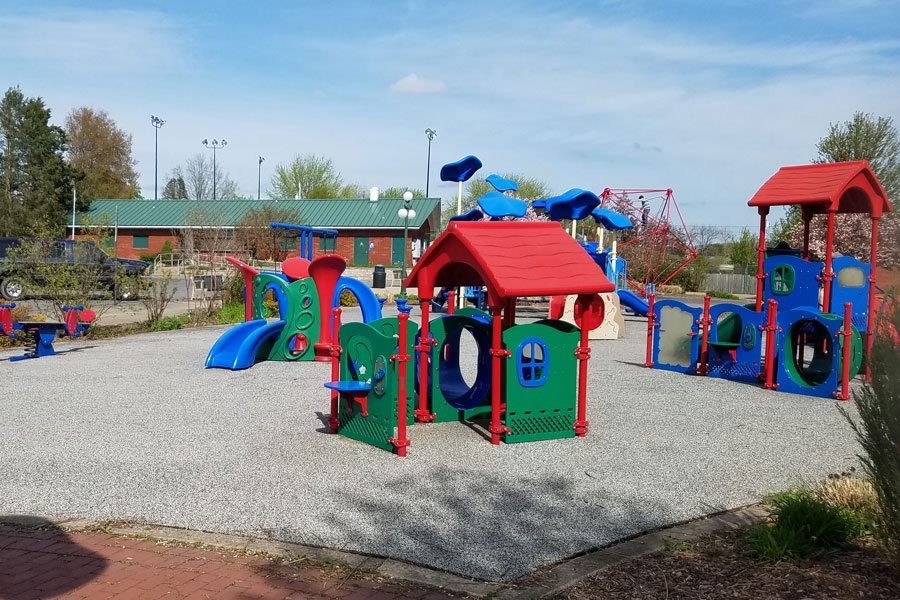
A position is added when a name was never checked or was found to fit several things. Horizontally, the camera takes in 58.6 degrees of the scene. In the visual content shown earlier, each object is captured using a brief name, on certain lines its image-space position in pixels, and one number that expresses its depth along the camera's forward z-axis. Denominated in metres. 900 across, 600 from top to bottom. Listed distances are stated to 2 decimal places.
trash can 31.89
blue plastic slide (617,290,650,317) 18.69
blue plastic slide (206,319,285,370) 10.95
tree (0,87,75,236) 47.59
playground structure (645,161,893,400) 10.14
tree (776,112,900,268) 23.36
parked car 13.98
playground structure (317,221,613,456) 6.58
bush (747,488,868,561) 4.11
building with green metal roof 48.00
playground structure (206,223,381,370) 11.65
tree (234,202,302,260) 36.04
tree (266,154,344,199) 70.12
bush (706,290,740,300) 32.94
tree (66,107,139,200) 69.75
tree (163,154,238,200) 80.31
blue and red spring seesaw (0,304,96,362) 11.16
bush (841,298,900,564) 3.38
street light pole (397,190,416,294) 26.90
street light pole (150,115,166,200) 74.00
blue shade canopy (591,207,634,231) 17.18
